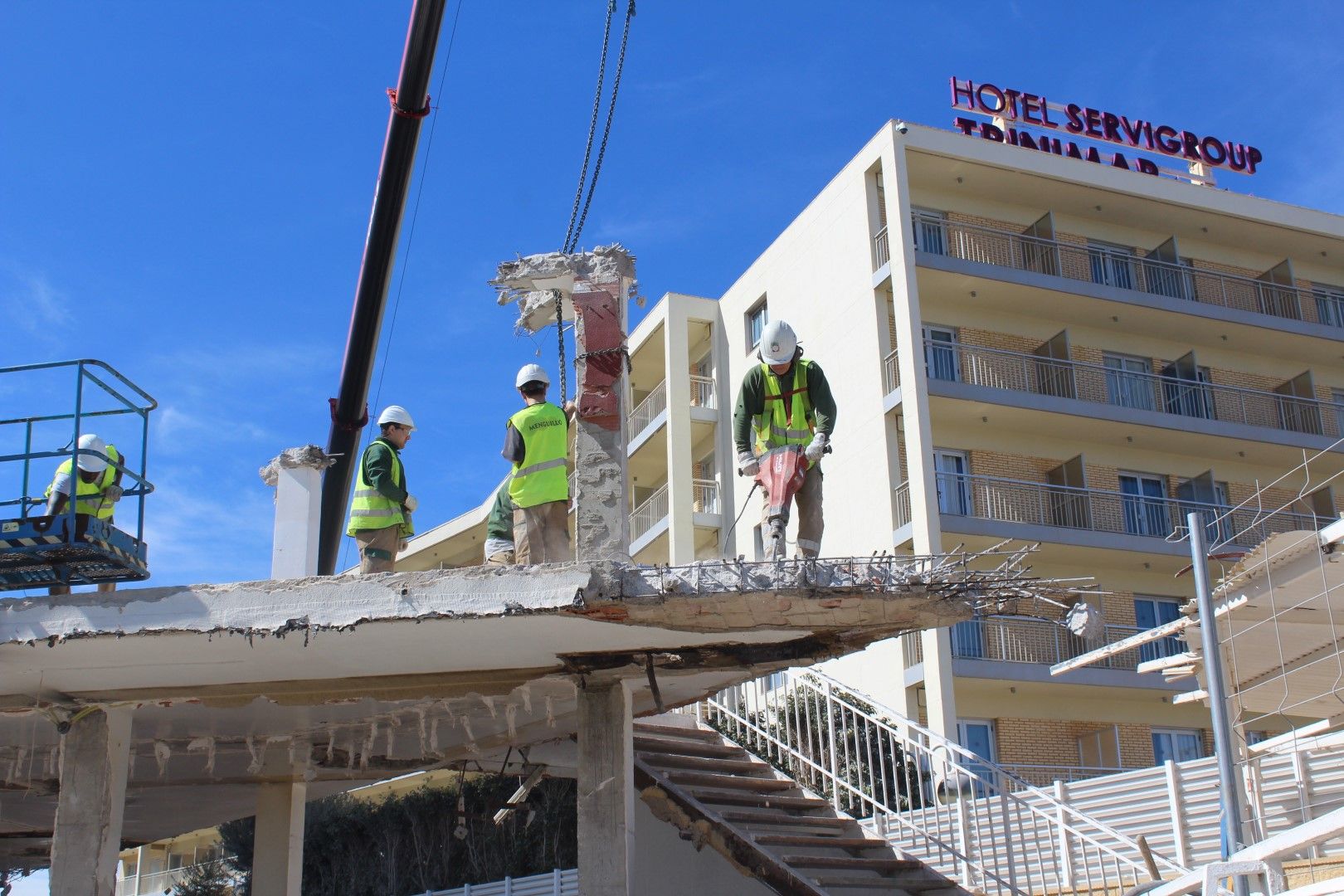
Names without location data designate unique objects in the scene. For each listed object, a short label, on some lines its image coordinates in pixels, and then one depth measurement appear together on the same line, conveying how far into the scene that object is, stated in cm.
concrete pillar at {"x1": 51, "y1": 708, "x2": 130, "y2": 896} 1010
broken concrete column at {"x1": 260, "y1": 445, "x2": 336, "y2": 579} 1050
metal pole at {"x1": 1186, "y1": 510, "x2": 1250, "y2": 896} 931
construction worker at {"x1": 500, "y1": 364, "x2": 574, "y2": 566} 1038
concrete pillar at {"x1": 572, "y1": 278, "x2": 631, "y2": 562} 952
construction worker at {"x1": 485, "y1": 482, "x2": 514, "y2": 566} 1121
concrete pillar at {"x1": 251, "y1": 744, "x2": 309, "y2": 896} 1379
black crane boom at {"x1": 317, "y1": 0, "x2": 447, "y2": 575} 1548
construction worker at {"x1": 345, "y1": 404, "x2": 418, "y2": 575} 1102
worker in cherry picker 1080
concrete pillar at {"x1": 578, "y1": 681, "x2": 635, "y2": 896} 966
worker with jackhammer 996
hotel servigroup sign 3170
